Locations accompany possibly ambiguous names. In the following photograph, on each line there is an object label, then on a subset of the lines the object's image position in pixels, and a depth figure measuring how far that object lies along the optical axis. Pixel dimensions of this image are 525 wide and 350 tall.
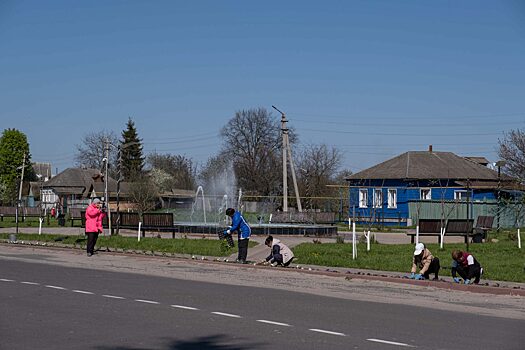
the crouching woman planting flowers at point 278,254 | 21.78
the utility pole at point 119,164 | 36.69
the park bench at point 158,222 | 32.38
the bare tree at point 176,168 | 100.31
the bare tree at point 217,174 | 79.19
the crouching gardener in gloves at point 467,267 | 18.03
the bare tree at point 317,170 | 80.68
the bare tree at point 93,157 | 113.56
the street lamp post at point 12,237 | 30.58
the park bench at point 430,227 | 30.80
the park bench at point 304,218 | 44.75
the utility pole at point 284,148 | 48.44
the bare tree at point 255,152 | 84.69
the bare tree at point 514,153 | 51.31
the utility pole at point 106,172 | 40.34
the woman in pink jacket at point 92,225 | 24.88
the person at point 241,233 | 22.48
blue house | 60.53
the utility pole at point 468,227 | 29.81
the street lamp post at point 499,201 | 37.72
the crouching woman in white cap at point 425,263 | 18.78
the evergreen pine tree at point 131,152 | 99.80
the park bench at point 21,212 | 56.21
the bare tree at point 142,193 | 61.19
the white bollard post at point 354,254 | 23.25
